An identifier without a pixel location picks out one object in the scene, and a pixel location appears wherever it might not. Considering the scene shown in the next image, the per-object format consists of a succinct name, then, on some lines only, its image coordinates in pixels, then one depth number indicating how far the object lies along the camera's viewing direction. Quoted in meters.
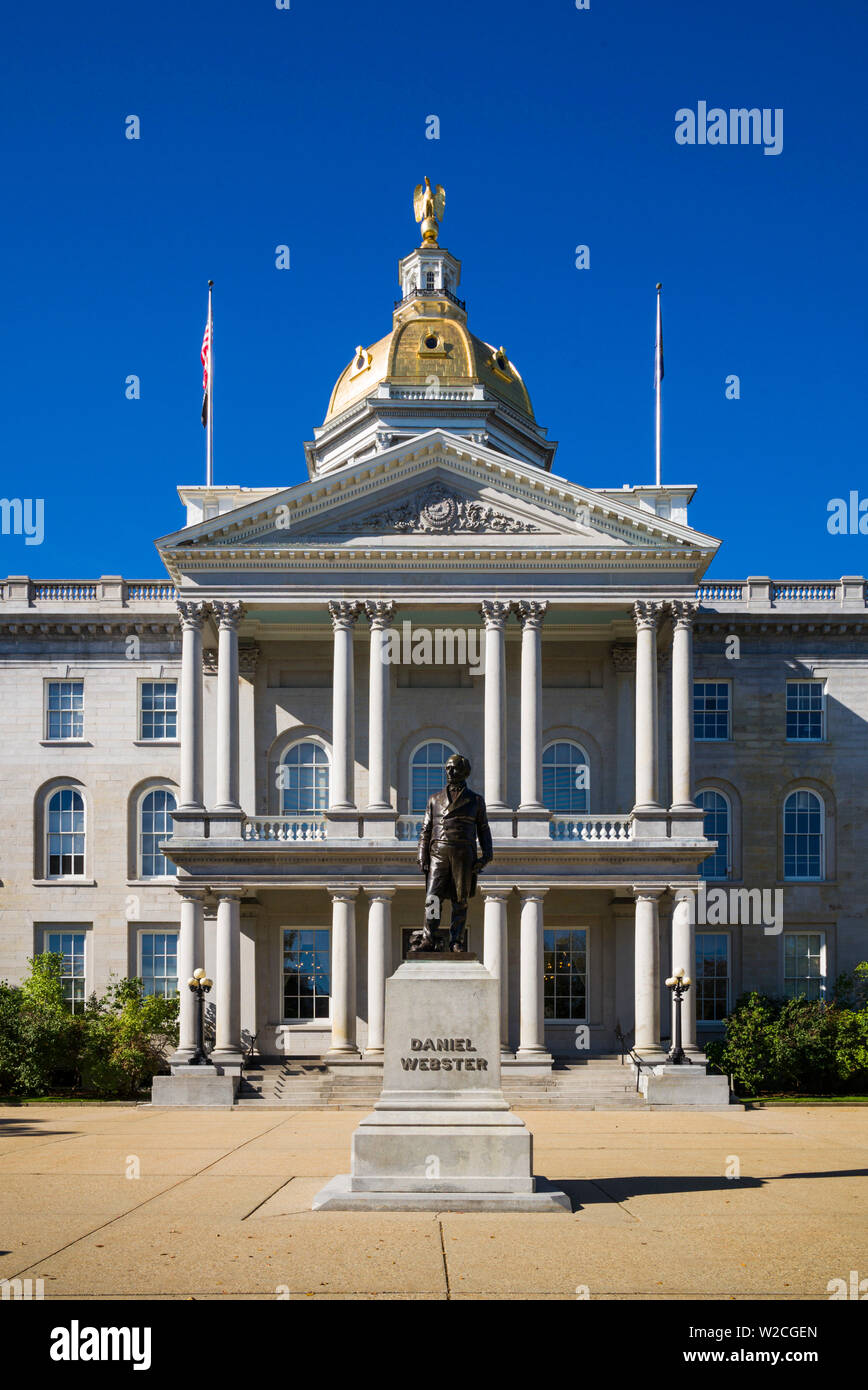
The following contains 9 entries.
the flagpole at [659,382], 45.26
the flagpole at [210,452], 45.47
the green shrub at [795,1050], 40.47
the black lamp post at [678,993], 37.53
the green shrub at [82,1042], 38.22
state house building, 40.41
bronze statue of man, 19.11
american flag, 45.16
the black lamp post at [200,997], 36.84
